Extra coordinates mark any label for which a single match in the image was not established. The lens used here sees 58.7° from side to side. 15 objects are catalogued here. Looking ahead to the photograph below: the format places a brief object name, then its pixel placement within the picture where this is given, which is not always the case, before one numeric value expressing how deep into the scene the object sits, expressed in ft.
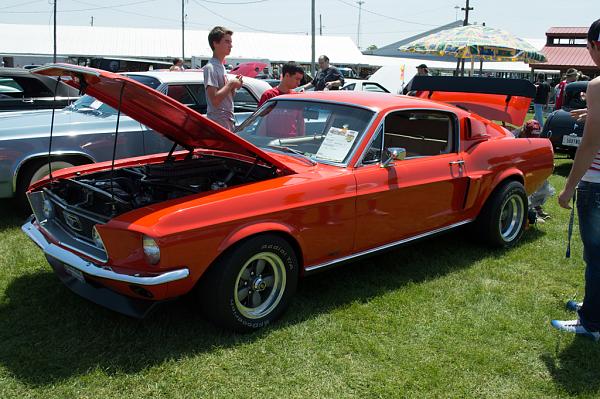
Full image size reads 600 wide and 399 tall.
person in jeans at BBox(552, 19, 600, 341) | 9.73
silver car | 17.49
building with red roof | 116.06
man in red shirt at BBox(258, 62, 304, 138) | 14.19
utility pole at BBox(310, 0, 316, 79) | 91.42
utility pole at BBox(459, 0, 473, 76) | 130.84
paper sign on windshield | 12.89
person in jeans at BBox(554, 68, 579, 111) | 40.77
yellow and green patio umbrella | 34.86
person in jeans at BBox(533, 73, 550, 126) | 41.95
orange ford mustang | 10.07
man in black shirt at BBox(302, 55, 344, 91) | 29.96
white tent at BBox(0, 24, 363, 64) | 132.16
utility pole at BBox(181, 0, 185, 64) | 138.49
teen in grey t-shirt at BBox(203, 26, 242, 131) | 16.47
